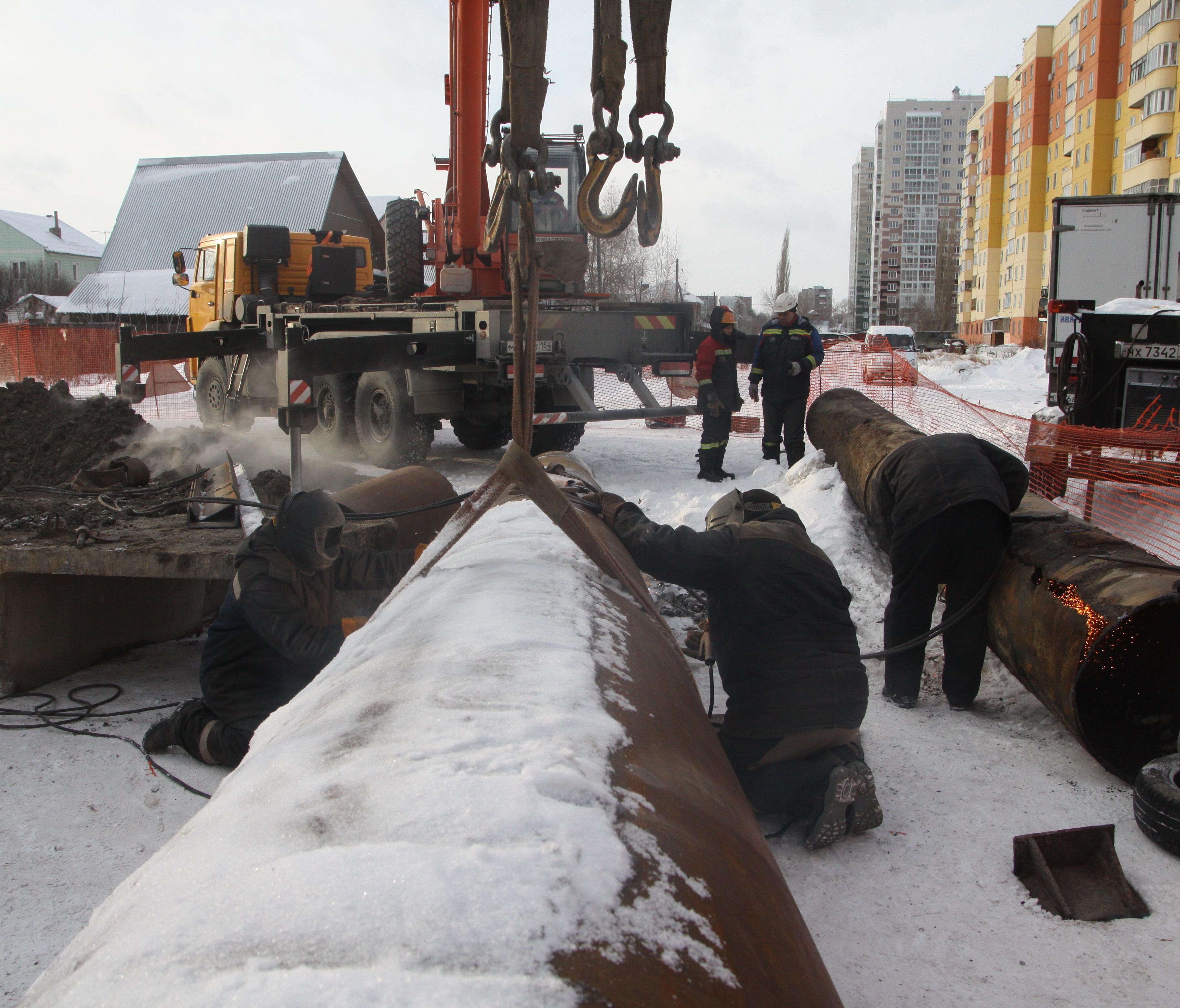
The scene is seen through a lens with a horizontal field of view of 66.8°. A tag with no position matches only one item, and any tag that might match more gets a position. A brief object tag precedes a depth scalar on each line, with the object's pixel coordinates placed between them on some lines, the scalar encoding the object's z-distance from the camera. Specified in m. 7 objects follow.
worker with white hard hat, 8.08
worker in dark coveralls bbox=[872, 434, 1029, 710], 3.72
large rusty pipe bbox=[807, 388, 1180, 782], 3.10
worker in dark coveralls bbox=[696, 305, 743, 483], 8.12
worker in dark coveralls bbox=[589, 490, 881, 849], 2.81
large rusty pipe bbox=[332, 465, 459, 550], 4.93
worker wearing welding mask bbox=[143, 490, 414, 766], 3.21
